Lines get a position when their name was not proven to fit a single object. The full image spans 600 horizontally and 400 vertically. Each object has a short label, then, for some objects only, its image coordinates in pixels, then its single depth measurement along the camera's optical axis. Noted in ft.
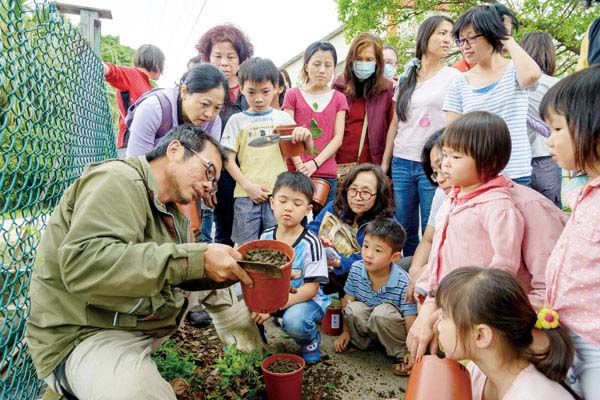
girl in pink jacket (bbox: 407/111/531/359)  6.88
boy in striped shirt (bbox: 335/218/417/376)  10.34
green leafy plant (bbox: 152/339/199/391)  8.64
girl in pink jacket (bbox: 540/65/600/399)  5.16
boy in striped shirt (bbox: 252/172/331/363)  9.78
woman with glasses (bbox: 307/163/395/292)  11.90
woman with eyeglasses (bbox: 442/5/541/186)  9.46
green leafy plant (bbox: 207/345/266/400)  8.20
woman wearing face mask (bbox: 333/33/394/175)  13.50
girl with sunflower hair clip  5.30
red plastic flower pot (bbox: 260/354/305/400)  8.09
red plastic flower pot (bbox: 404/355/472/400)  5.50
